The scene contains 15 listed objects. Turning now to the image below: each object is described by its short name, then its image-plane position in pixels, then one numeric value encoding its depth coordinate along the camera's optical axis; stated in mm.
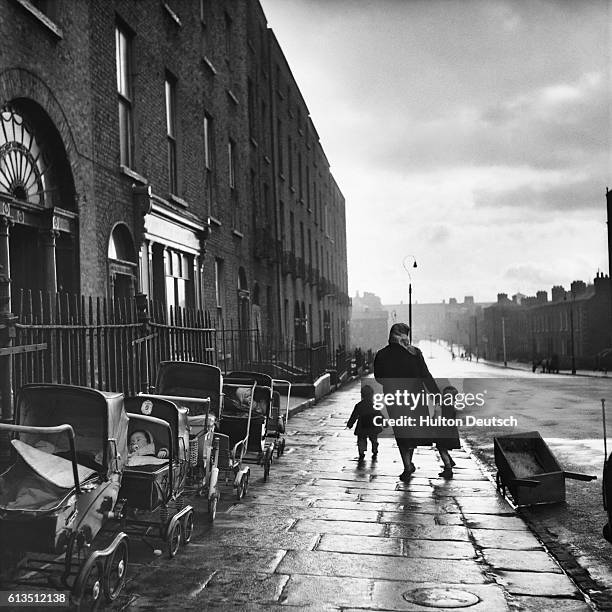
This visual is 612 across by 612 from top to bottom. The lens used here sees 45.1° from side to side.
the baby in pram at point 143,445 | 5625
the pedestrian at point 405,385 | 8766
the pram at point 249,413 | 8016
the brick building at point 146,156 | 9594
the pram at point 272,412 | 9055
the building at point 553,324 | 65562
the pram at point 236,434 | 7523
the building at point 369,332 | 143500
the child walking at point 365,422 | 10375
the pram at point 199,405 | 6527
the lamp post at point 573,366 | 48412
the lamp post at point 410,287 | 37594
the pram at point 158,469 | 5168
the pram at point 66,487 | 4070
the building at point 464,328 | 138175
